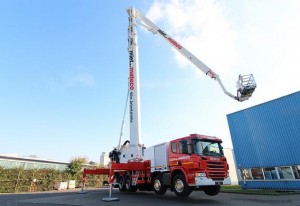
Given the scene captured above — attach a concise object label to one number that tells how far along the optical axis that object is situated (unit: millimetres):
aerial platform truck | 9875
